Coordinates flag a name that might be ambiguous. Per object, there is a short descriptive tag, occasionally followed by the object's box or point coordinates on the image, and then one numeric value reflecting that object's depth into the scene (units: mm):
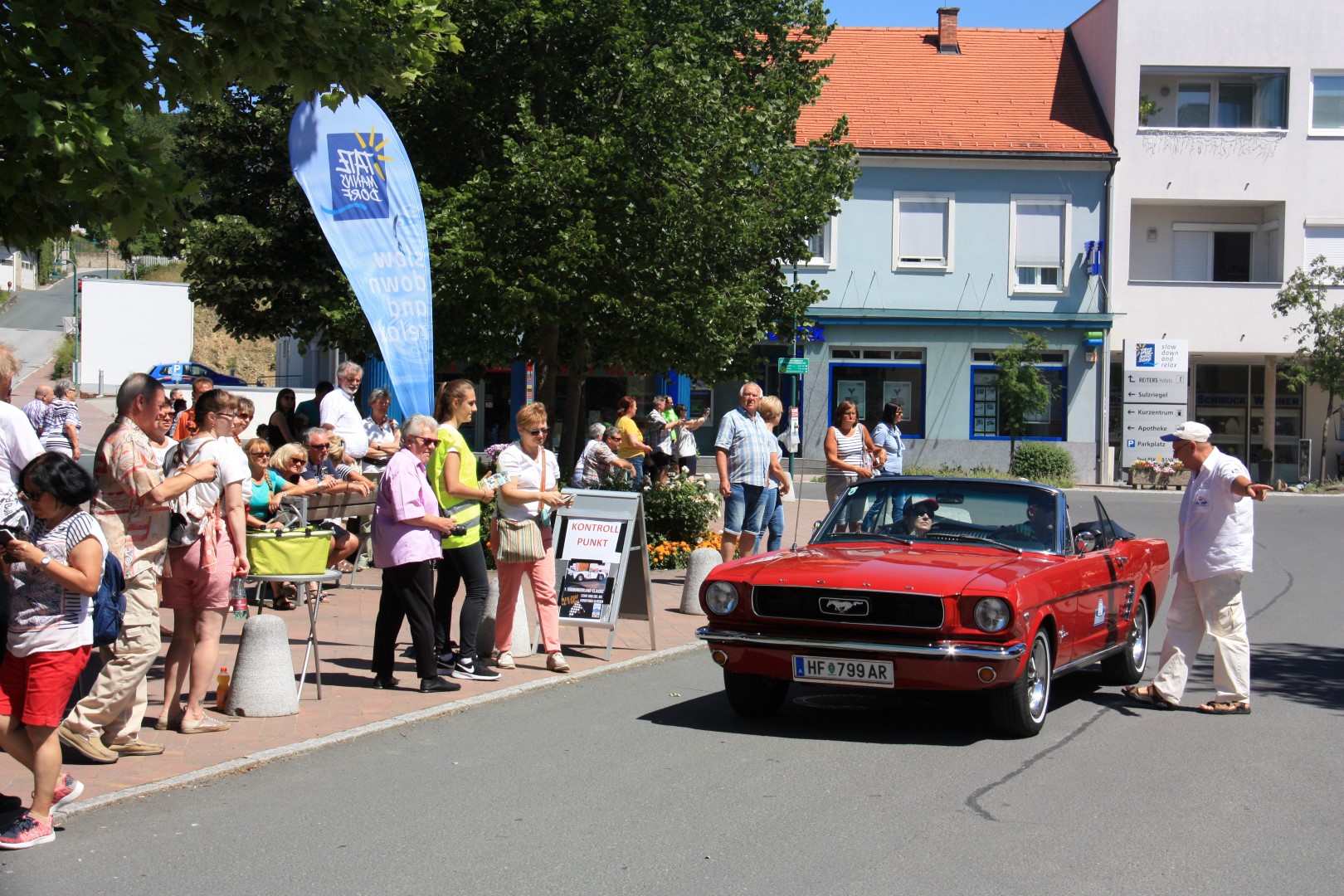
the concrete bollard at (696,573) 12570
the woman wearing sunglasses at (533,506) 9547
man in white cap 8570
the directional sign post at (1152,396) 35031
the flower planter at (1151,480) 34281
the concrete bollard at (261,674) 8109
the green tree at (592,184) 17562
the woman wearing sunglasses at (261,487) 10531
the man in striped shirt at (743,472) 13047
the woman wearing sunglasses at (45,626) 5512
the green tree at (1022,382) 33906
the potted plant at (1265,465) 36500
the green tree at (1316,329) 33594
